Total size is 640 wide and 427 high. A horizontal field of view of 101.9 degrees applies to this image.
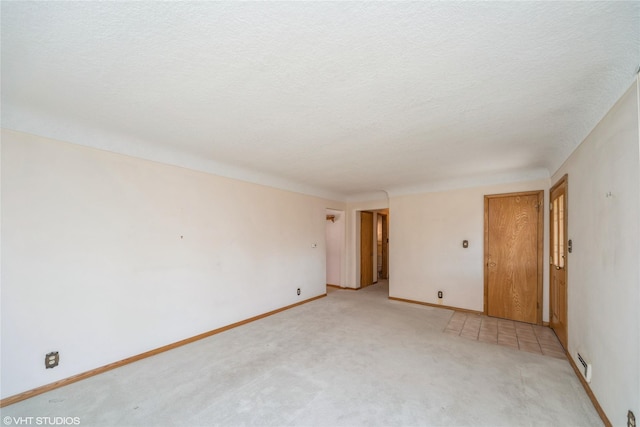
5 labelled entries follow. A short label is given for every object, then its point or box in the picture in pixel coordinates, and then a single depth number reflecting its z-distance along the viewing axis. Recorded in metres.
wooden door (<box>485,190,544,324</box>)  4.11
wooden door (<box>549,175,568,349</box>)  3.10
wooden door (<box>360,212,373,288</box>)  6.74
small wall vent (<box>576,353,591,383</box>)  2.22
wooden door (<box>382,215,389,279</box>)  8.42
